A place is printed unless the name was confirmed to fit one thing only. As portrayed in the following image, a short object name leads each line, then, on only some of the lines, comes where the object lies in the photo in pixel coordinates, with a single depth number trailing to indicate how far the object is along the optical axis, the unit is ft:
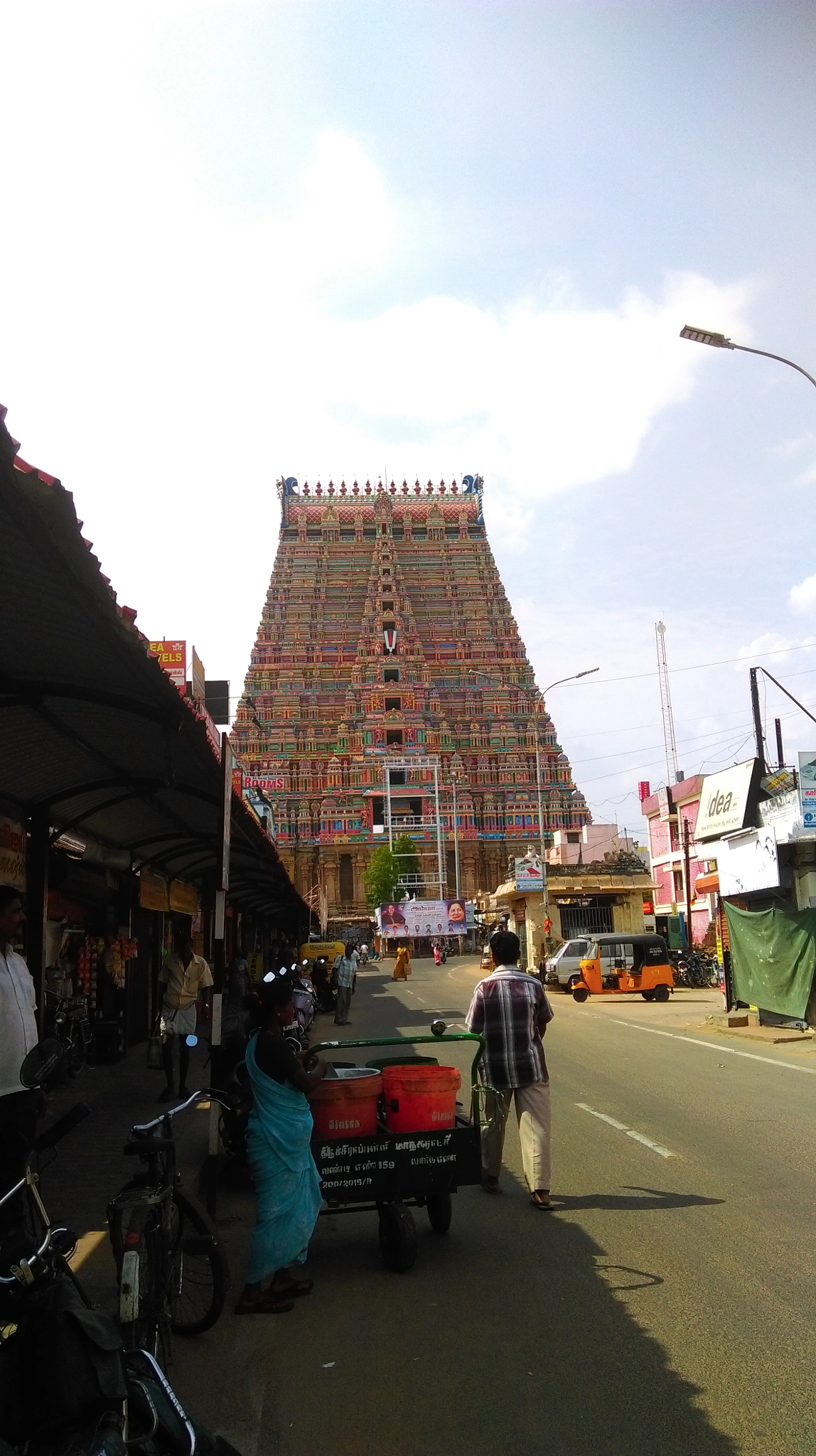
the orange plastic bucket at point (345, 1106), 19.80
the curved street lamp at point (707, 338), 44.24
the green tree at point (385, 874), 232.73
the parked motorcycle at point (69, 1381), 9.09
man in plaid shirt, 23.44
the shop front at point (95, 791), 16.69
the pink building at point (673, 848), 151.43
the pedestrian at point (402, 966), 143.43
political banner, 200.75
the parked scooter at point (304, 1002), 43.45
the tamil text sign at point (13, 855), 33.22
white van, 109.50
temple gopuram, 265.34
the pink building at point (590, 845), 238.27
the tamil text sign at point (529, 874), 147.43
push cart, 19.51
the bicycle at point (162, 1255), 13.12
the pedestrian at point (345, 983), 77.56
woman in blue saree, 17.67
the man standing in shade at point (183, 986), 39.50
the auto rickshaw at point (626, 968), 100.73
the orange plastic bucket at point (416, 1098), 20.36
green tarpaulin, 59.47
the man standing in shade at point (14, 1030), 15.71
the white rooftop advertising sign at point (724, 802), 70.64
